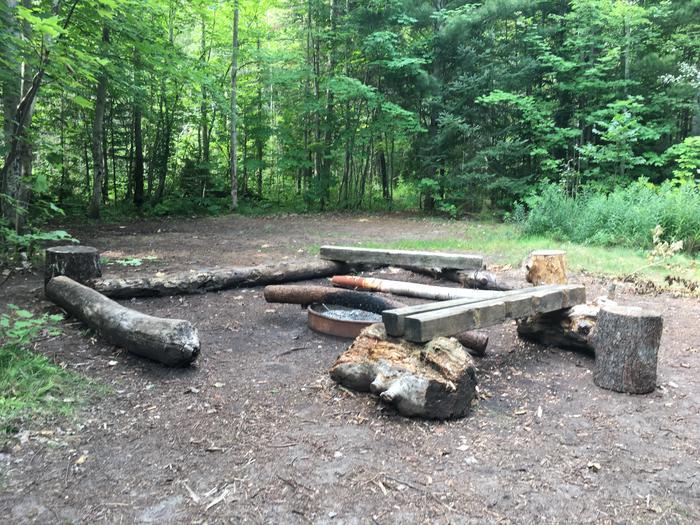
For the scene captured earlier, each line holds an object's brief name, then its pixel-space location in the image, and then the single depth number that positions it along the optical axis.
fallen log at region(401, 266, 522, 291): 6.51
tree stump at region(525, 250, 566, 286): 6.04
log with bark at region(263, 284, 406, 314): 5.16
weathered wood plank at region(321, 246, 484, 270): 6.47
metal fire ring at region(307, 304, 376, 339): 4.70
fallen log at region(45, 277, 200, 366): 3.78
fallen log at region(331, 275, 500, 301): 5.32
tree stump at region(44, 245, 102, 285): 5.51
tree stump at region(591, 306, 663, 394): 3.46
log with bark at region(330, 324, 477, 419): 3.08
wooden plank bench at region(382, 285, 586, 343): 3.40
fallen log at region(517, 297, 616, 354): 4.29
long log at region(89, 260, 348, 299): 5.77
